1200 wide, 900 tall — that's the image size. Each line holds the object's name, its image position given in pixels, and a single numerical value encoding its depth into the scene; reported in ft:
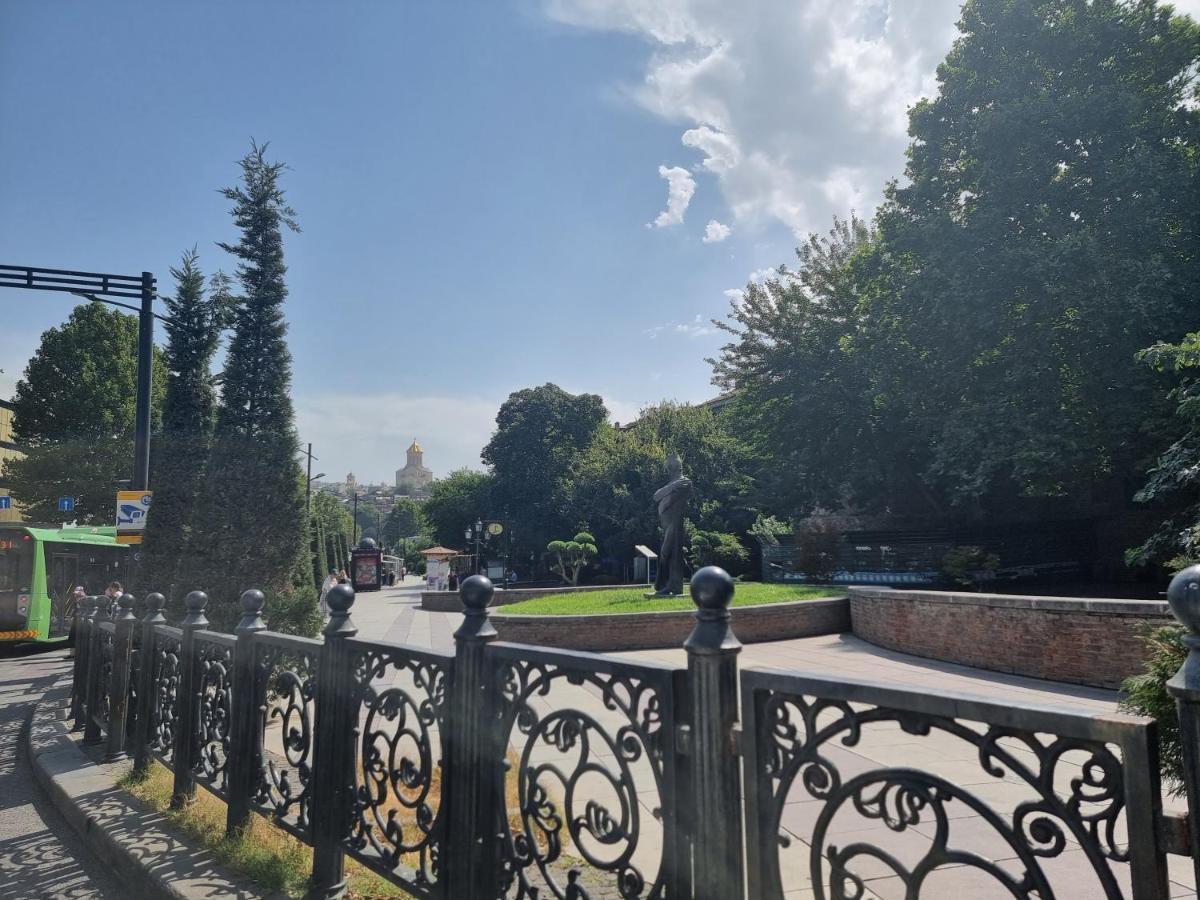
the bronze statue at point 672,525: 49.08
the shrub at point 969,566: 51.13
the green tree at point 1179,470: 24.20
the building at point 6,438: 109.53
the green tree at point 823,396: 68.18
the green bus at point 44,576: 48.78
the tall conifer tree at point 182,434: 27.30
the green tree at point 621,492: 105.29
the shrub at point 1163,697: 9.39
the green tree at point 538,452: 128.26
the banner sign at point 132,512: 29.96
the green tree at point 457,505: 146.92
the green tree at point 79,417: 90.63
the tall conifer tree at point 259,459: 26.37
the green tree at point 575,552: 96.58
